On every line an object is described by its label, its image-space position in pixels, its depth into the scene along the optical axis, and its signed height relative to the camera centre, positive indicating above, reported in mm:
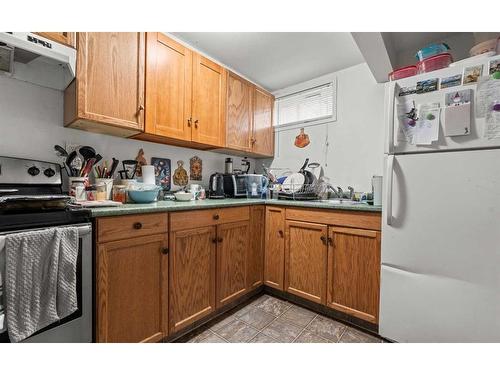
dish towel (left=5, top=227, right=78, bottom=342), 812 -393
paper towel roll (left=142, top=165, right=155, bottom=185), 1743 +62
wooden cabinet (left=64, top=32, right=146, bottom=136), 1273 +600
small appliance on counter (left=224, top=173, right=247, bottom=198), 2186 -18
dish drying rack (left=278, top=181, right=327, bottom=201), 2016 -74
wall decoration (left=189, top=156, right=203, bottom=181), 2209 +148
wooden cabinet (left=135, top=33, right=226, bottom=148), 1580 +702
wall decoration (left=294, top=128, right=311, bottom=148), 2461 +502
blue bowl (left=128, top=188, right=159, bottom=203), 1504 -93
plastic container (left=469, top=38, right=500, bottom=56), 1062 +701
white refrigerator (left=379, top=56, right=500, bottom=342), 1012 -236
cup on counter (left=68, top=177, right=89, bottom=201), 1355 -40
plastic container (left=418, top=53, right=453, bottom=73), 1200 +691
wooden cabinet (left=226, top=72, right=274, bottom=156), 2174 +712
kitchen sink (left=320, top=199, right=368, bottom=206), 2054 -151
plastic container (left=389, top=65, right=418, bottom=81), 1330 +704
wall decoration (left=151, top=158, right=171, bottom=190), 1938 +95
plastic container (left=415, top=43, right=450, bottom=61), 1266 +793
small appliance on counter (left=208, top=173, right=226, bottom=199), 2156 -30
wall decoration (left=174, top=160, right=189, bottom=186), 2086 +69
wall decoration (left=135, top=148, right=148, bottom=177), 1803 +173
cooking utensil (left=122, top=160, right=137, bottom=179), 1732 +111
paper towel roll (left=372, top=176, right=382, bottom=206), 1578 -33
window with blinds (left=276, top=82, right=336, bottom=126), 2318 +896
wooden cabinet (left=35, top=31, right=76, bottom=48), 1106 +757
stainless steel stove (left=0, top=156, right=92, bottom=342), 861 -155
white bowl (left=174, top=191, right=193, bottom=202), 1784 -112
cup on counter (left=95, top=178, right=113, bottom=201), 1503 -20
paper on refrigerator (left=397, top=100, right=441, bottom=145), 1125 +331
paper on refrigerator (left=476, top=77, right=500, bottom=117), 993 +432
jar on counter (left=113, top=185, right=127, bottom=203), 1548 -90
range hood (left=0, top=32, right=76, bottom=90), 1015 +648
